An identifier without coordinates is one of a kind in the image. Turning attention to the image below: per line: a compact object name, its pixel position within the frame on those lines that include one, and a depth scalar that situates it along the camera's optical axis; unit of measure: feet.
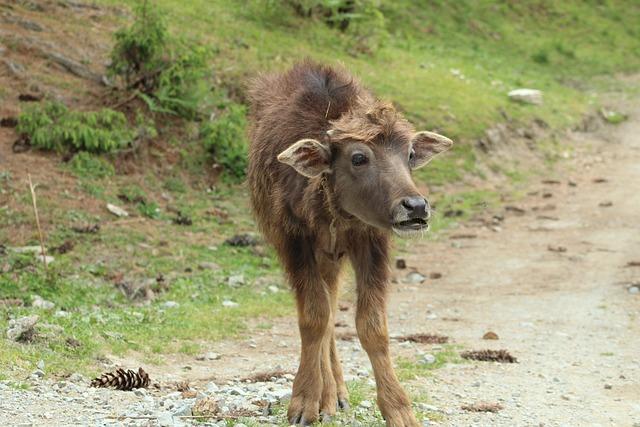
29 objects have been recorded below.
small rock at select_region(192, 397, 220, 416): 23.39
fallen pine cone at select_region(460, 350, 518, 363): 34.19
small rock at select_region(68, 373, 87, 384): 27.20
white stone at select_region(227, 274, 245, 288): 44.04
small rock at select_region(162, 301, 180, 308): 39.75
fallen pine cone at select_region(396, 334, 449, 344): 37.32
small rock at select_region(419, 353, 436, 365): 33.19
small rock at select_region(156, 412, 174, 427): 22.24
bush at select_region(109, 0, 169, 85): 56.08
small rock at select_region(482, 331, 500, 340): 38.11
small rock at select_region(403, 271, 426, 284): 48.73
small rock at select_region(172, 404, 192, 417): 23.53
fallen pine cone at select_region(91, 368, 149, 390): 26.61
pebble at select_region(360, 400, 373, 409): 26.73
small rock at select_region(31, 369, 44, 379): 26.84
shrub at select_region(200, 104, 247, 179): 57.67
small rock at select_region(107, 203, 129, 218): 49.19
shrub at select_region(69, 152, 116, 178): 51.80
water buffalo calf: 23.86
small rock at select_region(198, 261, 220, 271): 45.62
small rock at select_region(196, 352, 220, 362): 33.55
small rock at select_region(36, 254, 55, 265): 41.38
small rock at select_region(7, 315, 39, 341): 30.37
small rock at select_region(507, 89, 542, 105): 85.40
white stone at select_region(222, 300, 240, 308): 41.01
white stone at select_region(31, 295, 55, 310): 36.73
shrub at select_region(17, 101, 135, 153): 52.03
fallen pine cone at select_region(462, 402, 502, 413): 27.04
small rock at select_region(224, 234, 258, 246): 49.52
